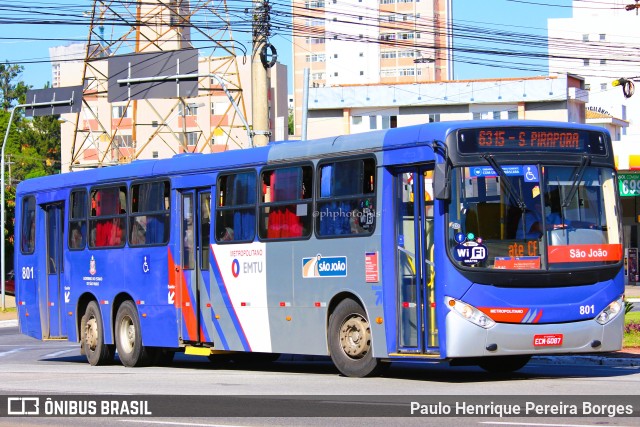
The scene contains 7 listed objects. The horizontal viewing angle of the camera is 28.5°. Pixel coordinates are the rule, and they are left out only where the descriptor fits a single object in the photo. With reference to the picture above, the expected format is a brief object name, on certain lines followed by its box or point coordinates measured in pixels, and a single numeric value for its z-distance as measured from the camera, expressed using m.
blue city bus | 14.79
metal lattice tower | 102.94
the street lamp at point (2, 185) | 47.59
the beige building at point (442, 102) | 77.50
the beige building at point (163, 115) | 103.81
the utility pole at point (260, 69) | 25.67
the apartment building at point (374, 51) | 143.62
